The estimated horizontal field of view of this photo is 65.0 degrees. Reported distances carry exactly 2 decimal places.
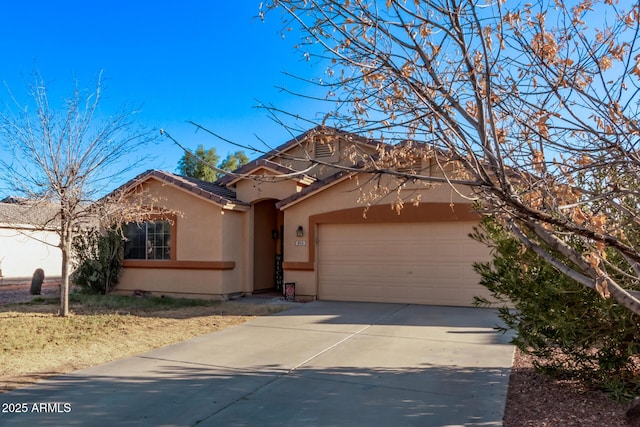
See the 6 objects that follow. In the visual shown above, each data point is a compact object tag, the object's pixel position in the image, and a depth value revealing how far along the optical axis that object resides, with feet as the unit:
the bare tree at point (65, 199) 34.71
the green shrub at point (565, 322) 16.84
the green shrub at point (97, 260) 51.65
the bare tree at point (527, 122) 11.23
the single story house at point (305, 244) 42.52
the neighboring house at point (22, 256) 74.31
